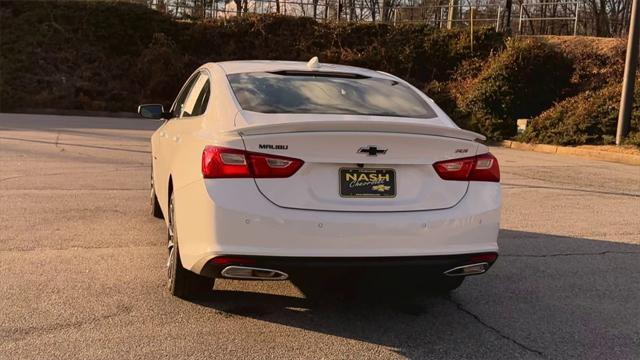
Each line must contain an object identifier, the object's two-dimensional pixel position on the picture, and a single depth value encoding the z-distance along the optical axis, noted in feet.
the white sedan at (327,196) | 11.76
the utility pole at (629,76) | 55.11
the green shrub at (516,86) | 71.61
